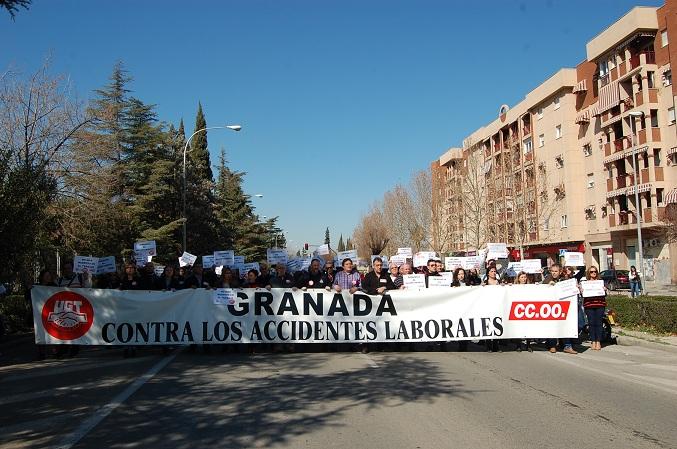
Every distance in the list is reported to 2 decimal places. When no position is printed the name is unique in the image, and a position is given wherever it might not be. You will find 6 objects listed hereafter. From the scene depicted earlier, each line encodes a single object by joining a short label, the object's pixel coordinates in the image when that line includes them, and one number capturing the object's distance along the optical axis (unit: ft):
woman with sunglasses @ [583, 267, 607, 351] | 39.91
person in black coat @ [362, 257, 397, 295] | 39.86
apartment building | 142.41
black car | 125.70
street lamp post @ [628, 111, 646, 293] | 145.30
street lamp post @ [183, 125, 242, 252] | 97.09
